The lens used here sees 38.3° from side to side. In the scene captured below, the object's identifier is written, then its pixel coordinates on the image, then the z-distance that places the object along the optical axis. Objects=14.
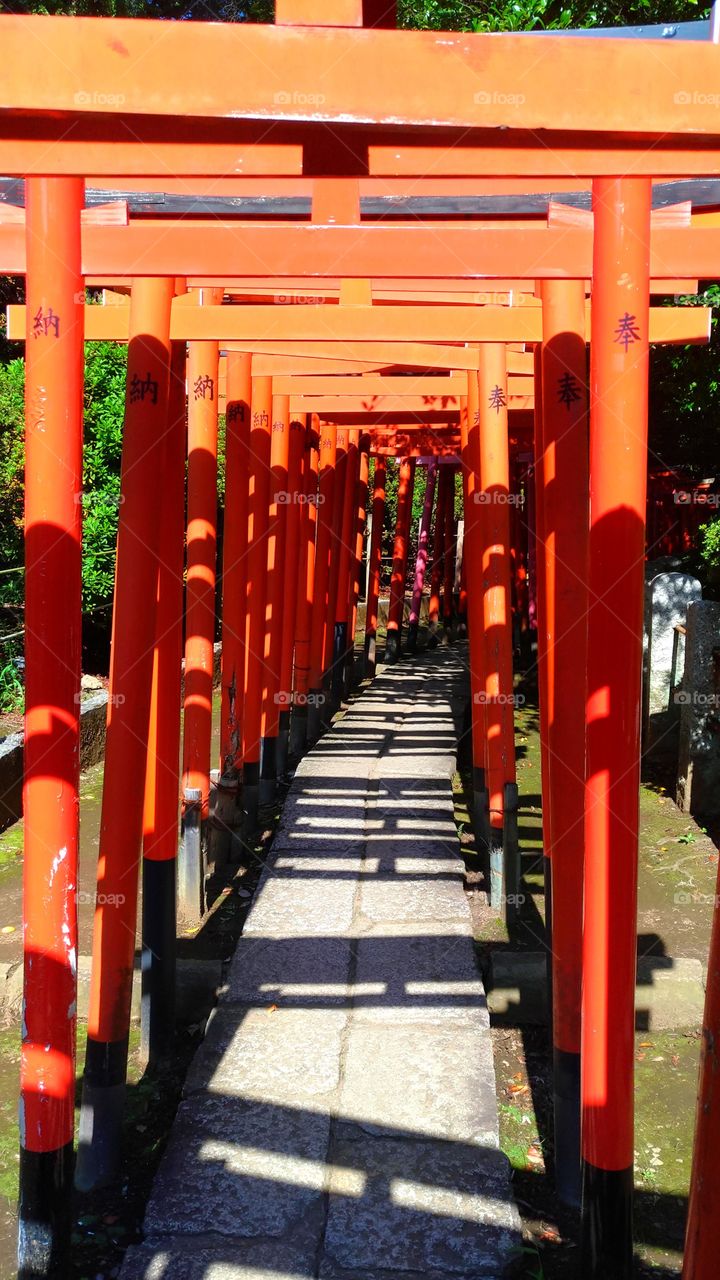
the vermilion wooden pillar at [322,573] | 10.29
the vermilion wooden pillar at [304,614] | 9.63
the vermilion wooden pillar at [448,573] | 19.45
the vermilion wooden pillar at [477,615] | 6.37
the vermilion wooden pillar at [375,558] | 14.47
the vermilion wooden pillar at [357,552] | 13.27
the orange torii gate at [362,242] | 2.27
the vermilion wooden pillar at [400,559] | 14.45
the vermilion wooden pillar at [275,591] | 7.99
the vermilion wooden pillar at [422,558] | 16.45
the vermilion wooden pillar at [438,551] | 18.74
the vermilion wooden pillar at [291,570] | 8.55
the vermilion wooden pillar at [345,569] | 12.20
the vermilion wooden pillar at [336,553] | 11.34
